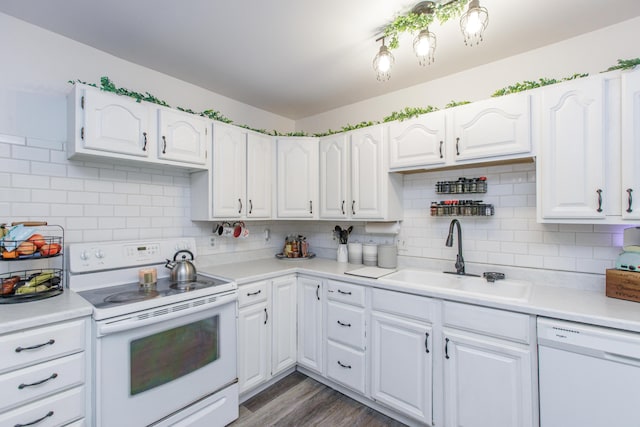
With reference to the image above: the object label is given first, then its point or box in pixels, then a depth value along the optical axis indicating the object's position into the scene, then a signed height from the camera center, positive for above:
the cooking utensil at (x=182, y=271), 2.11 -0.40
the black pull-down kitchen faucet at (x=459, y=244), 2.22 -0.23
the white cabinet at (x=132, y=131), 1.78 +0.59
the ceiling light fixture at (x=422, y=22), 1.57 +1.10
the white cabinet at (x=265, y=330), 2.23 -0.93
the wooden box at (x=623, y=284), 1.58 -0.39
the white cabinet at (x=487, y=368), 1.55 -0.87
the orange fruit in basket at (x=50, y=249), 1.64 -0.19
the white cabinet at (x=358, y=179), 2.51 +0.33
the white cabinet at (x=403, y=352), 1.88 -0.94
